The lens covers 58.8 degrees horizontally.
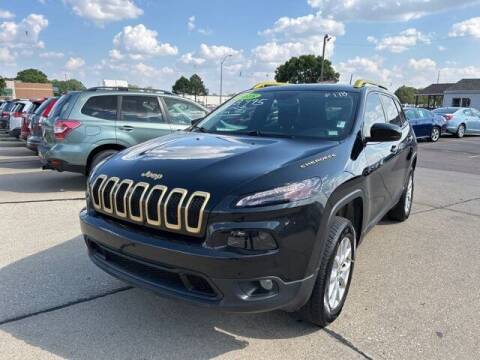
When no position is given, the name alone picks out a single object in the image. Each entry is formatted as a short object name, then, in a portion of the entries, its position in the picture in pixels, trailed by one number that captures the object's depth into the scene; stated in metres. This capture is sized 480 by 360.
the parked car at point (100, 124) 7.03
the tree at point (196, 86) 106.71
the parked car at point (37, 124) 8.82
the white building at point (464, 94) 51.78
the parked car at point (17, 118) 14.02
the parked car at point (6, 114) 17.02
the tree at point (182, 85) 108.06
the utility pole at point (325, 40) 41.50
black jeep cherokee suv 2.43
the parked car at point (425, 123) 18.31
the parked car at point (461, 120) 20.81
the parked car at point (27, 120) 11.22
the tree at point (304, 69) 65.00
